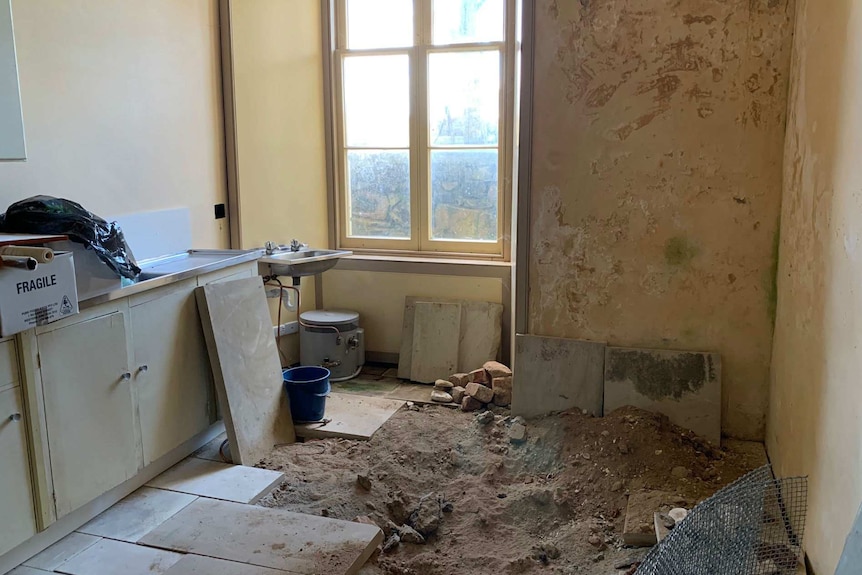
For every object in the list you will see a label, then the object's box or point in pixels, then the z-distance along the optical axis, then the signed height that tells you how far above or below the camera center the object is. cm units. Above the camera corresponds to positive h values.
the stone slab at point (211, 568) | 244 -139
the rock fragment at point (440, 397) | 409 -132
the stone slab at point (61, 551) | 252 -140
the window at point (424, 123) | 455 +33
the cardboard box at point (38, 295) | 219 -40
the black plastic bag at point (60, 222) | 249 -17
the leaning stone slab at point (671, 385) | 331 -103
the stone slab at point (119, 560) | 249 -141
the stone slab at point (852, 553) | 154 -85
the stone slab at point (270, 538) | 251 -138
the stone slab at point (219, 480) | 303 -138
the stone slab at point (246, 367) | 329 -96
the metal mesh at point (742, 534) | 205 -114
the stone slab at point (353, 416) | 366 -135
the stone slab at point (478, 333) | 448 -104
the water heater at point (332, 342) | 449 -110
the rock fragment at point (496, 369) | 402 -115
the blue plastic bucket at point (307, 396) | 368 -119
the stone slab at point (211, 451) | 338 -137
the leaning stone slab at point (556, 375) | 347 -103
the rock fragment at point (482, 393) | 392 -124
